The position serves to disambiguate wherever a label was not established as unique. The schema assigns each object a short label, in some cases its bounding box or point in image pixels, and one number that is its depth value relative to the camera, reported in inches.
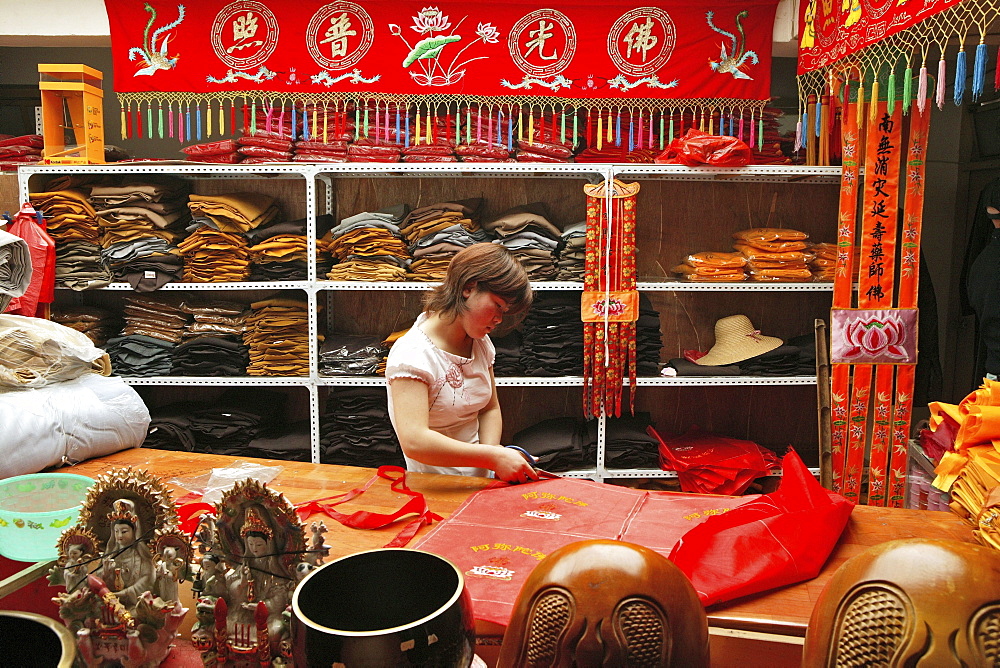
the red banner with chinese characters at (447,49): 142.5
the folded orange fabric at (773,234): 147.0
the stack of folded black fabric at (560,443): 143.4
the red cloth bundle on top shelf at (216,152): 144.4
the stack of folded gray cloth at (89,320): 149.6
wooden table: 37.6
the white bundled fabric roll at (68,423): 59.7
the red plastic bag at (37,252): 135.5
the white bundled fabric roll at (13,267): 71.3
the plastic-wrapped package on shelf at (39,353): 65.2
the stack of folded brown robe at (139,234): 144.2
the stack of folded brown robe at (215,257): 145.3
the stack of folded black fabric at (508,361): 145.5
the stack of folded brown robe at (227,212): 145.9
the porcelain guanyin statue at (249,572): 29.4
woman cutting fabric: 79.4
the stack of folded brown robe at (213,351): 146.1
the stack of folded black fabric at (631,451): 147.1
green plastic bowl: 38.4
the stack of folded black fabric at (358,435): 146.2
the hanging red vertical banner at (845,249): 133.7
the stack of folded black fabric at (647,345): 146.9
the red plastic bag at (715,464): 144.7
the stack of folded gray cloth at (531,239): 144.2
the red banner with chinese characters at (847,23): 96.5
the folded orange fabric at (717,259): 146.3
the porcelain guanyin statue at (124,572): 29.9
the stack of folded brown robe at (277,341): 147.2
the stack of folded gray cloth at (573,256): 144.6
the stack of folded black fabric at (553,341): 145.1
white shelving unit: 138.6
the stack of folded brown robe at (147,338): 146.3
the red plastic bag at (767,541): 45.1
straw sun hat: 150.3
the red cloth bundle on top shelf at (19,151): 149.6
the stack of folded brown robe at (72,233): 144.8
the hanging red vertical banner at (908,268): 129.1
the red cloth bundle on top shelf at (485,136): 144.9
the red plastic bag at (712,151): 136.6
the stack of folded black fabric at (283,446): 144.1
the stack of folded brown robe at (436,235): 144.1
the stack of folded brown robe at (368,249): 144.6
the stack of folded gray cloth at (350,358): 145.6
